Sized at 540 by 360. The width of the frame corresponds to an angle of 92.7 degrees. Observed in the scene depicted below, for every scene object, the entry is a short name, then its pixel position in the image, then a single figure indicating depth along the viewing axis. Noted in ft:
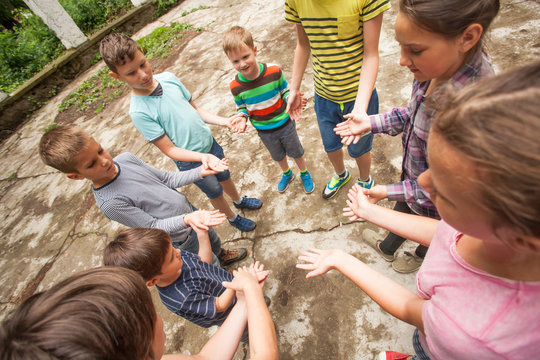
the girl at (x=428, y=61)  3.15
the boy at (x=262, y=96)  6.46
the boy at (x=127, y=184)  4.85
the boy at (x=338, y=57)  4.91
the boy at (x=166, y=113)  5.93
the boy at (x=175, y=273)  3.92
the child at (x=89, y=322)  1.96
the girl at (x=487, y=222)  1.49
